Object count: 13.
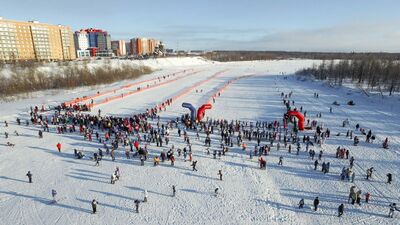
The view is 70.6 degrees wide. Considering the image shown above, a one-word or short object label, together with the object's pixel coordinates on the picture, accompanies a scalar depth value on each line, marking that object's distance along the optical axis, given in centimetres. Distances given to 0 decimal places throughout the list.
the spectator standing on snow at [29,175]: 1603
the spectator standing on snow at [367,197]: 1399
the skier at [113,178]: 1600
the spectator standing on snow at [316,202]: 1333
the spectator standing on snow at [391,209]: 1280
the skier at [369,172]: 1633
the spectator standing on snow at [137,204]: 1336
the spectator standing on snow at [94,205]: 1324
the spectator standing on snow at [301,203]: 1359
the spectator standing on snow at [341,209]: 1284
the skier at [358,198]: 1384
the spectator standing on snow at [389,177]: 1578
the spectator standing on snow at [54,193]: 1410
